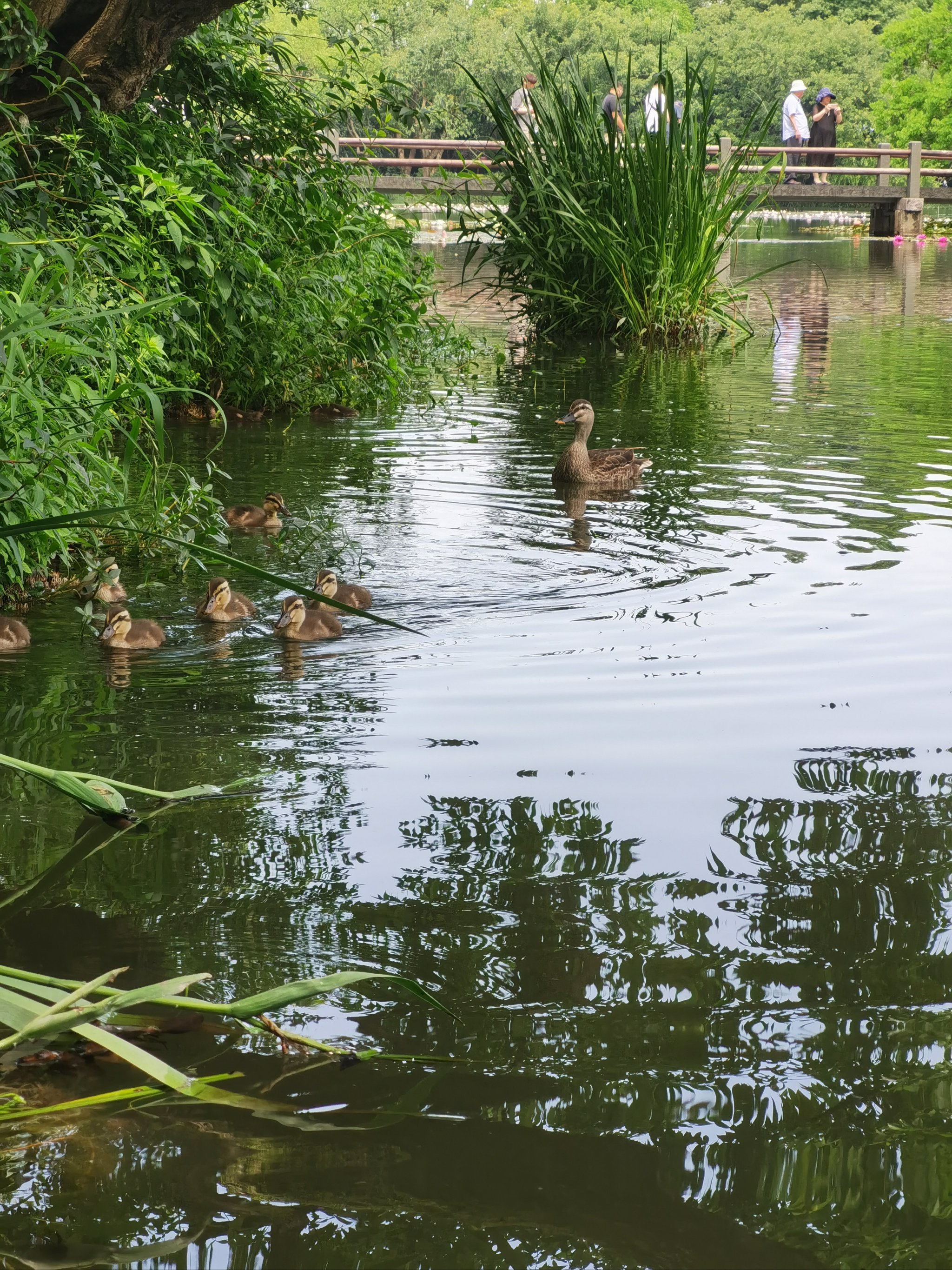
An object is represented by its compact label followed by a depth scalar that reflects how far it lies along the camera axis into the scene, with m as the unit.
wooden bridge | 34.59
